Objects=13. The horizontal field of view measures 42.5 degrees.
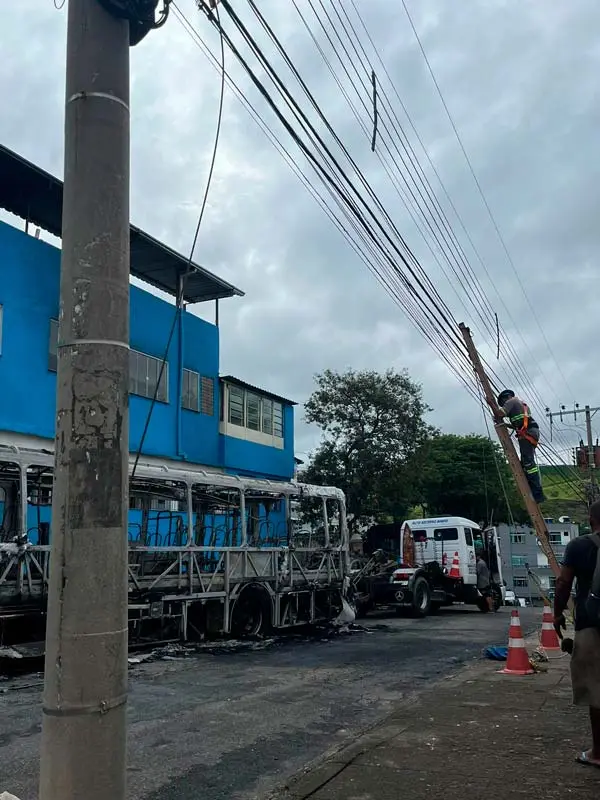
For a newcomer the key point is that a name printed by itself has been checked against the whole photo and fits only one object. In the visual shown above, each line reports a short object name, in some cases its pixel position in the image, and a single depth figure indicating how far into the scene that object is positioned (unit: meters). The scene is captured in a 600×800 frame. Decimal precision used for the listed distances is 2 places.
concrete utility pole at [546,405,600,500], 36.22
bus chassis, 9.92
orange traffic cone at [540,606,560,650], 11.32
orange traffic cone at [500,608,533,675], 9.35
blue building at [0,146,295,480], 16.58
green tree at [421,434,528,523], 44.47
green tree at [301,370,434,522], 28.56
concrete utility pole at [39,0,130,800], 2.79
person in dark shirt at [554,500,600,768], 5.31
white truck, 18.84
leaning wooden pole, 9.72
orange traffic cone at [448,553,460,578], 20.86
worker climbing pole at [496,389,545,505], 9.83
